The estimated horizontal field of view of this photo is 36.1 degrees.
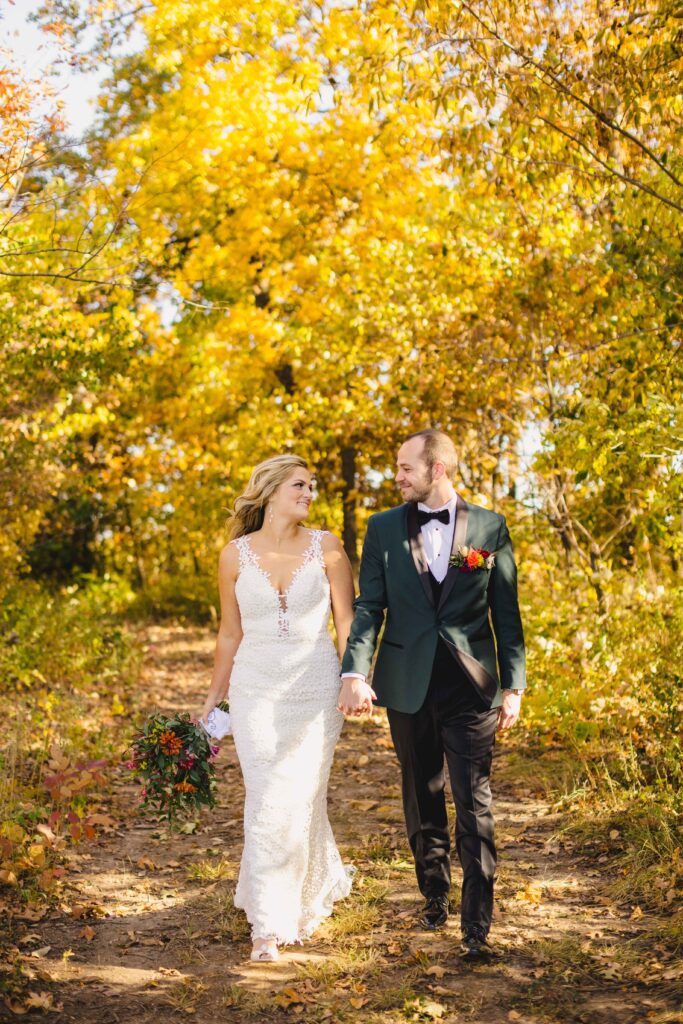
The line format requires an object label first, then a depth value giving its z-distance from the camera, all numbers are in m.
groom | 4.59
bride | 4.84
